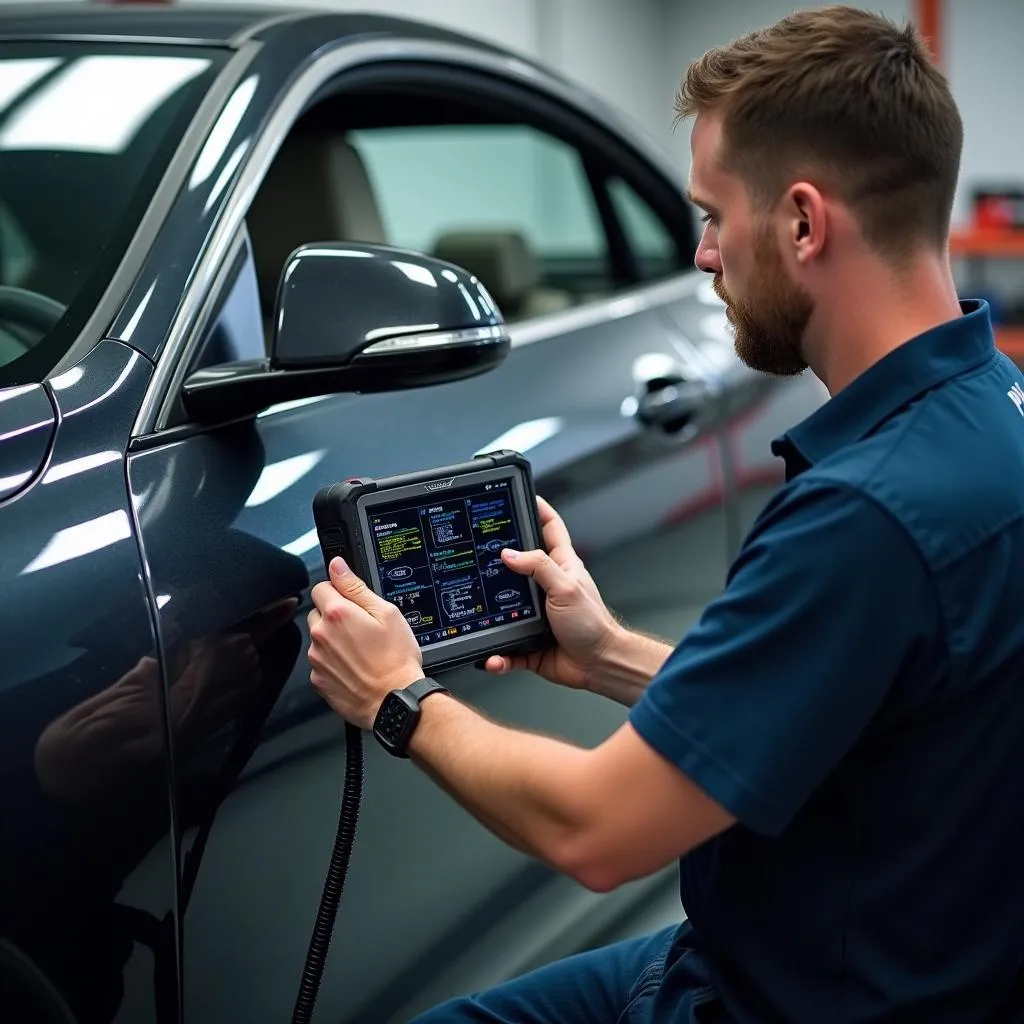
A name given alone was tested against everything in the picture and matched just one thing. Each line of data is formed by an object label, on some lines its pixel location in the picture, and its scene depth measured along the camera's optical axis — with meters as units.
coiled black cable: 1.34
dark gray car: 1.18
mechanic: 1.07
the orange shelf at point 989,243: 8.21
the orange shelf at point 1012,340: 7.95
